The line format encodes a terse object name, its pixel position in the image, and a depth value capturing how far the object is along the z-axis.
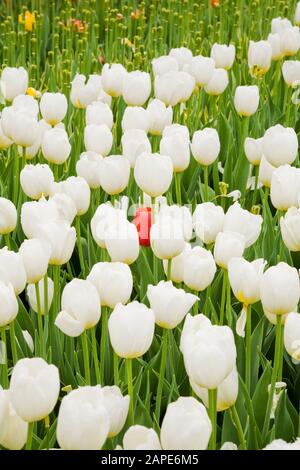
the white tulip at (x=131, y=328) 1.36
